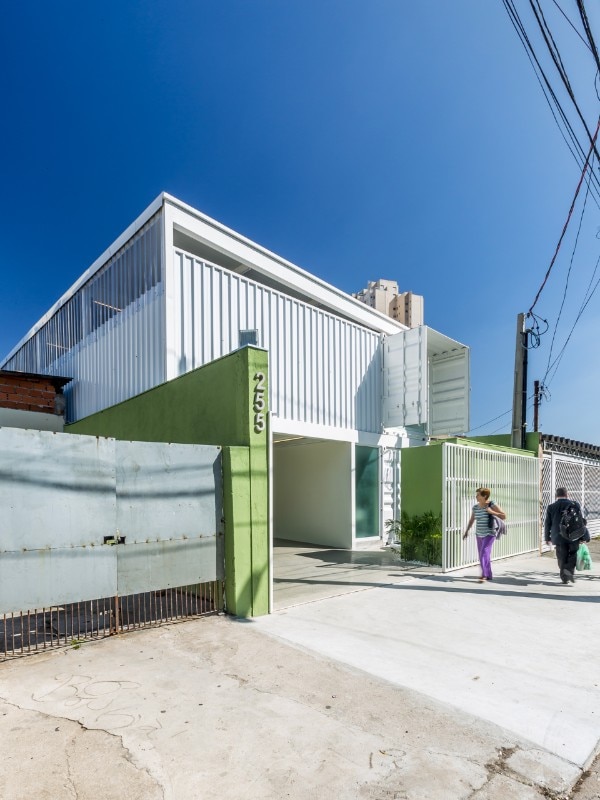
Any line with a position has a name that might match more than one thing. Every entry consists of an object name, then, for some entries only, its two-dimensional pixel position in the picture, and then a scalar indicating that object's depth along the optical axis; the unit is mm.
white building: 9211
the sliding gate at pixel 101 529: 4590
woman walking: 8141
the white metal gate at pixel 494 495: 8992
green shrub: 9117
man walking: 7863
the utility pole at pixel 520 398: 11836
